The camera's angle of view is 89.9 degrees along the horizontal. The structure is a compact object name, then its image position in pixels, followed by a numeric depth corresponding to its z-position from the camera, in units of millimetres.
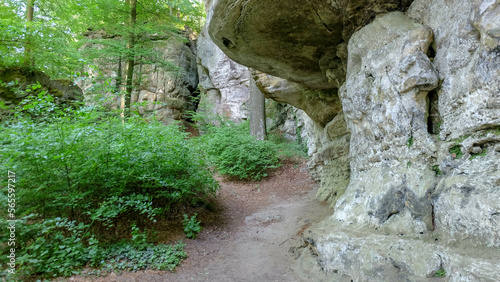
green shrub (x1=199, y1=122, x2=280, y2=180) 10500
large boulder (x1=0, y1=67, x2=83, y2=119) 8742
